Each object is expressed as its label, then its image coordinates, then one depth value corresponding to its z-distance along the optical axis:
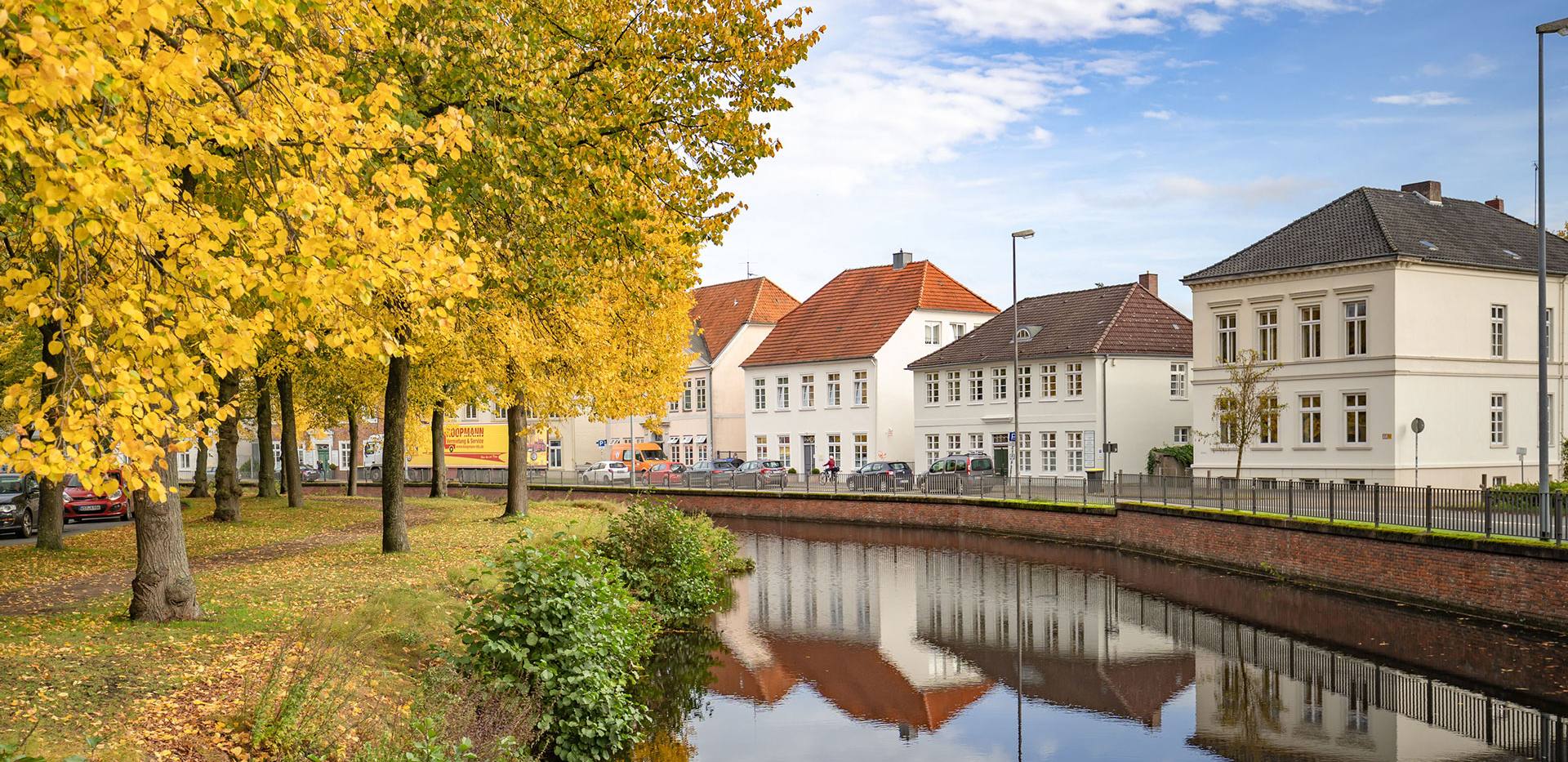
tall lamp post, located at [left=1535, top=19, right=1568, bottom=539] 21.11
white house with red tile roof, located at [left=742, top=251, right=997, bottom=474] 60.25
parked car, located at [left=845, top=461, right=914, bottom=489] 43.38
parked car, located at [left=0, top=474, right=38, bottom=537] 29.47
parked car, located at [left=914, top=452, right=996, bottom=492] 40.22
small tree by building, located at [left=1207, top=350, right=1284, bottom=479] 37.91
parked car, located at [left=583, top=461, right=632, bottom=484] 59.22
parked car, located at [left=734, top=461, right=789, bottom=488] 48.12
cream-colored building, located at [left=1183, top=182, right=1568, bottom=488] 37.28
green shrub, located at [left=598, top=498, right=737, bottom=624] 20.30
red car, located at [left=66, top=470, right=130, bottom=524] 34.94
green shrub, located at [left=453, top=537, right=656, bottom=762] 11.58
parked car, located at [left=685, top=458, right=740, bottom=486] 49.88
